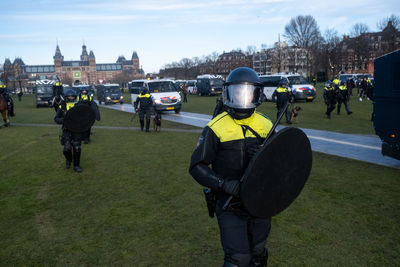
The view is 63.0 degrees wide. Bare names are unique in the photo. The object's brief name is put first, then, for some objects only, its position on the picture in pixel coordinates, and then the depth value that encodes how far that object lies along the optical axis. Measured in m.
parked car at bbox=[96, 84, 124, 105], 31.50
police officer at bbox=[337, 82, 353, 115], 15.20
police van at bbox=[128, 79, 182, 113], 19.36
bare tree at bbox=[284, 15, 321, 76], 66.06
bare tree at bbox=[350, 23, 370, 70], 62.56
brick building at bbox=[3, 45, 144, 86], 179.62
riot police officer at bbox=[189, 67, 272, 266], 2.51
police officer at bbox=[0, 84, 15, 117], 14.79
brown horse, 14.47
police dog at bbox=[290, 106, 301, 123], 13.30
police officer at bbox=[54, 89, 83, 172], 7.31
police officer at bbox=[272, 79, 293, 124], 12.87
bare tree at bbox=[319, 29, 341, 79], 65.00
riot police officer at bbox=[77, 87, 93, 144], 10.03
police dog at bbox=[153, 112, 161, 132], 12.97
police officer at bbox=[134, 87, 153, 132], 13.17
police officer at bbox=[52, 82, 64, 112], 20.70
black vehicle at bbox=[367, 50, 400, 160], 6.78
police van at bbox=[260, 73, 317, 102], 24.34
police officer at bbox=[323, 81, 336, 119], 14.71
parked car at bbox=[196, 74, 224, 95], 37.25
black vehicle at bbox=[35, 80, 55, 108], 29.05
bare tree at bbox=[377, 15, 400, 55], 49.81
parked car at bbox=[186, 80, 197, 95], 45.73
